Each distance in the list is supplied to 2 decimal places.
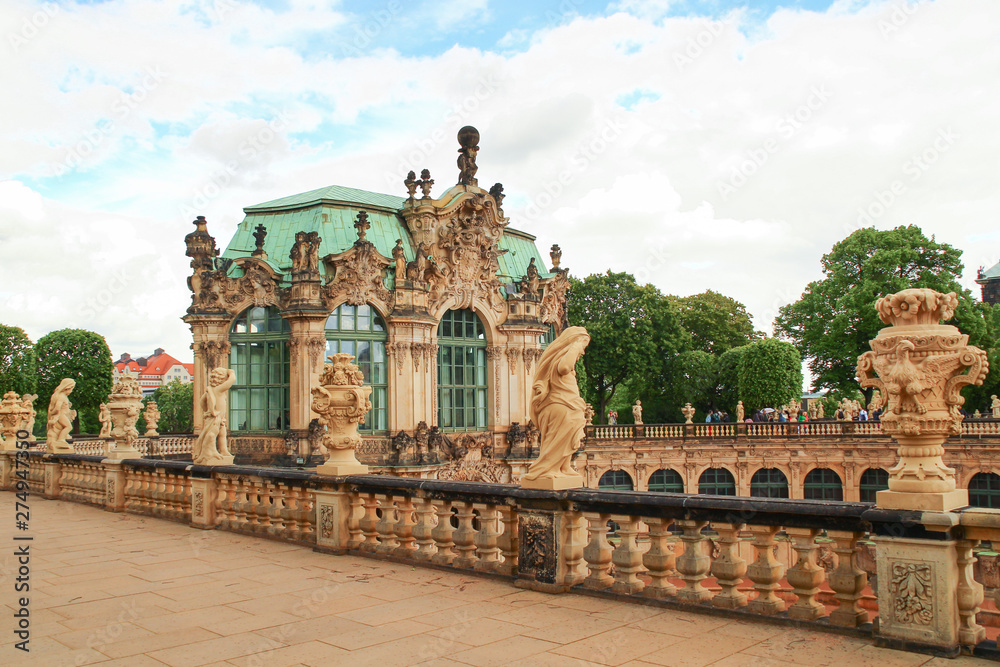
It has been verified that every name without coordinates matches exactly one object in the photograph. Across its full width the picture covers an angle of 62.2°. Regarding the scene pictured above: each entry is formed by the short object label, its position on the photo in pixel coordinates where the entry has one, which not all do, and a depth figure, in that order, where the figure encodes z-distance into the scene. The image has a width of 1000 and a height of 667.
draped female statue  7.90
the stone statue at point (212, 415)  13.17
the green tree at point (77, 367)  51.34
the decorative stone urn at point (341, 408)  10.50
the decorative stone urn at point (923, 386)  5.76
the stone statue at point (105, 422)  30.52
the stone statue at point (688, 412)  45.28
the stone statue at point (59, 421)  20.08
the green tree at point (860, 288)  45.66
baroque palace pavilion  26.56
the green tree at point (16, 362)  49.31
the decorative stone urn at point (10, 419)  21.80
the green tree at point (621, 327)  52.72
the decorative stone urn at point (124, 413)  15.76
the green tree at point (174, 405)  74.79
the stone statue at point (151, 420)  29.93
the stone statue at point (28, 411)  22.03
